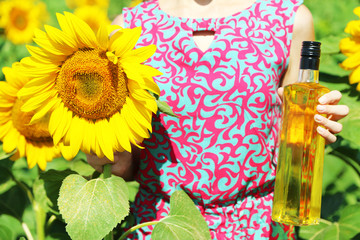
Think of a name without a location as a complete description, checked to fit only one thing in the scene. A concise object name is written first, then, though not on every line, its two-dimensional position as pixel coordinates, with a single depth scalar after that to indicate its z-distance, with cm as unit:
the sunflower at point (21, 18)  326
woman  166
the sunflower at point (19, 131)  180
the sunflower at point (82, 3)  350
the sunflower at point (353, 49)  186
